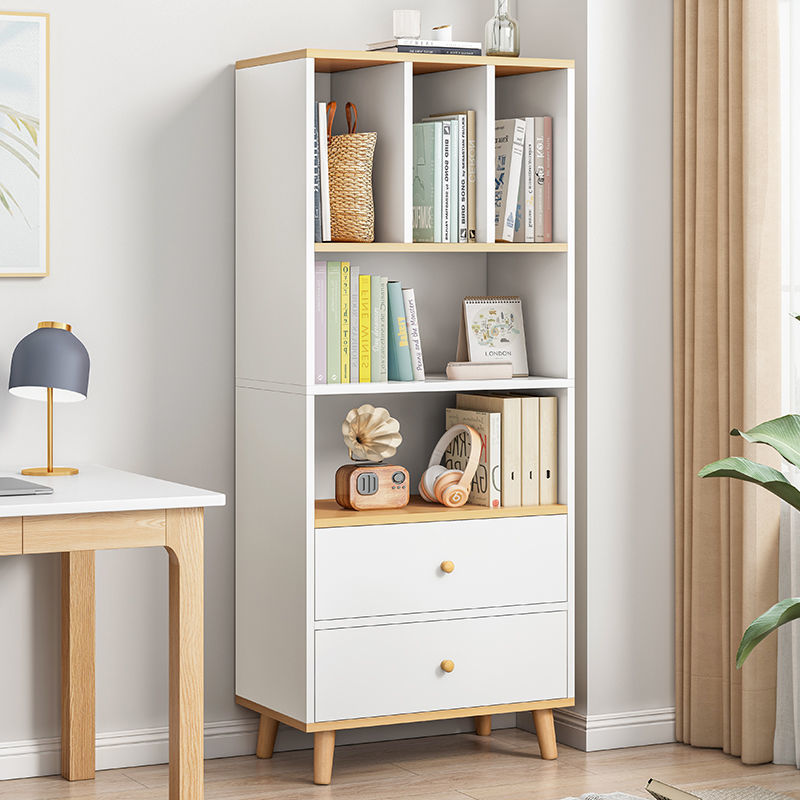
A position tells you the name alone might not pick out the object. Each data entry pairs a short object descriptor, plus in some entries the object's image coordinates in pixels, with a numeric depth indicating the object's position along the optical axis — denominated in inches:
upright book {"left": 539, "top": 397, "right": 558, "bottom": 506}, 232.3
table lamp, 203.0
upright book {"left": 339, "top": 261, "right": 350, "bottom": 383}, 217.0
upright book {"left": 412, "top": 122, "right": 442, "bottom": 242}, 220.9
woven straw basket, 216.6
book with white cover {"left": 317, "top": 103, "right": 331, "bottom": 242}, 212.7
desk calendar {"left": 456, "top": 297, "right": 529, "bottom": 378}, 234.3
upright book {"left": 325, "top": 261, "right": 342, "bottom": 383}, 215.9
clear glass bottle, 228.2
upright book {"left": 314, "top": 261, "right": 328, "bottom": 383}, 214.6
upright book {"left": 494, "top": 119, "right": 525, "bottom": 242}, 228.4
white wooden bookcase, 215.5
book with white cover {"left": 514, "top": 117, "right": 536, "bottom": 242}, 229.8
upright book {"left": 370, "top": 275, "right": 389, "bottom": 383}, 220.3
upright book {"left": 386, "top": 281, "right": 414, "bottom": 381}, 223.4
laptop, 181.9
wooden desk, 177.6
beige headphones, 227.1
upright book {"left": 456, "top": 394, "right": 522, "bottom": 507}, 228.9
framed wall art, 216.2
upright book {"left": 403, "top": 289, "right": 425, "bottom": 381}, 224.5
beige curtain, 228.0
